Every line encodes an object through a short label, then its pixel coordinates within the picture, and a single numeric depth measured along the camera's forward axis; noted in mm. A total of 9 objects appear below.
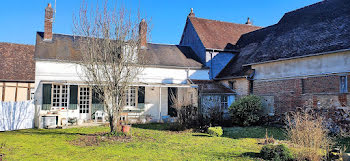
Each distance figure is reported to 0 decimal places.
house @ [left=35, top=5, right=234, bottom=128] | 14148
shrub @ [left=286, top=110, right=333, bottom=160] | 6609
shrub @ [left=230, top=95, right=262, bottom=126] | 13656
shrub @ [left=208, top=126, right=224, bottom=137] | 10992
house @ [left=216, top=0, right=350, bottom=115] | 11352
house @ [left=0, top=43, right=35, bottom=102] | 16969
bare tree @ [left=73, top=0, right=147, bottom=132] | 10133
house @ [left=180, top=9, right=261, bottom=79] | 18484
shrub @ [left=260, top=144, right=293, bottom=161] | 6882
